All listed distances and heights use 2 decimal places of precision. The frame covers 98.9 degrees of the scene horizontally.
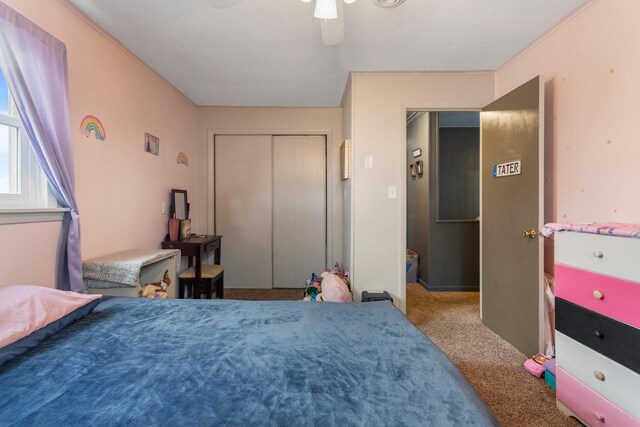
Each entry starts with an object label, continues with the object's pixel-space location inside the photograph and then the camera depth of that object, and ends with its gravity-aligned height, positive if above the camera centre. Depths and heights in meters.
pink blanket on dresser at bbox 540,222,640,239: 1.18 -0.09
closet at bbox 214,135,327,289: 3.54 +0.04
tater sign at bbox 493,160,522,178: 2.05 +0.32
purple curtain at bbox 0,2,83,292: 1.34 +0.58
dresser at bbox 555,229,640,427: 1.17 -0.56
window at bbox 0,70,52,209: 1.43 +0.25
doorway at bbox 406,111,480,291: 3.60 +0.13
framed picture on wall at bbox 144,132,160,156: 2.46 +0.63
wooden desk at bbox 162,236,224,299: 2.58 -0.36
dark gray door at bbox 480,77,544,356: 1.91 -0.05
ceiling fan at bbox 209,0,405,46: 1.24 +0.97
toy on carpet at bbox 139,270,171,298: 1.94 -0.57
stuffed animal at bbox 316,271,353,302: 2.37 -0.71
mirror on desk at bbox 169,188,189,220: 2.87 +0.07
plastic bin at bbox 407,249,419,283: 3.93 -0.83
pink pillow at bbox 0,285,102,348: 0.90 -0.36
